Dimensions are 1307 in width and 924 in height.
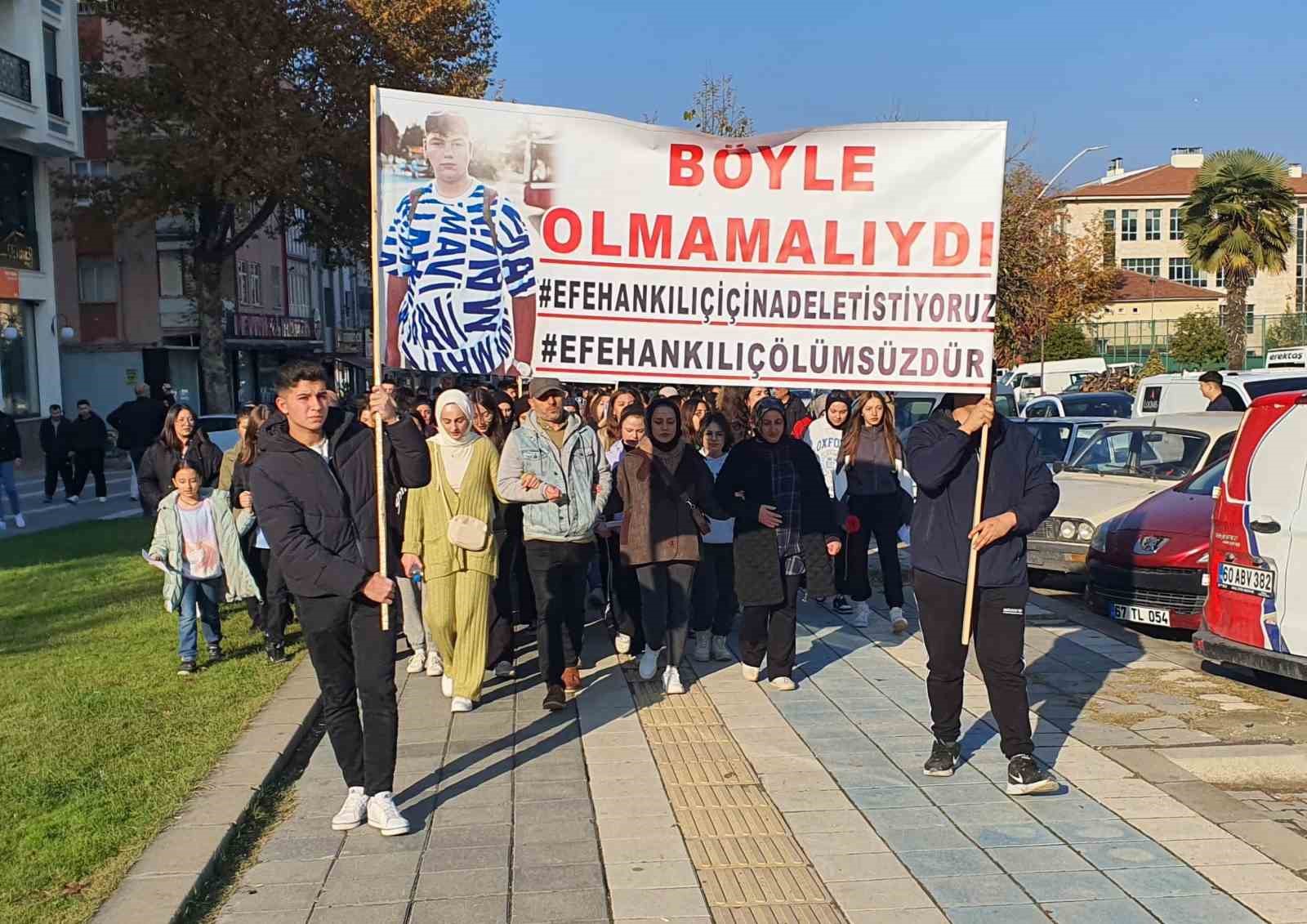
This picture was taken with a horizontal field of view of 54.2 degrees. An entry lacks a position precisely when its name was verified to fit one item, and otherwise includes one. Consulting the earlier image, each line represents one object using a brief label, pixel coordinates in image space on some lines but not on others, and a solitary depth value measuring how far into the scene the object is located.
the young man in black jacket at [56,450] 21.52
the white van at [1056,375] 37.38
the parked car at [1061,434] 14.71
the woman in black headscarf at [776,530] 7.79
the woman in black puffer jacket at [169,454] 10.34
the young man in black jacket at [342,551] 5.20
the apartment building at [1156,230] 77.06
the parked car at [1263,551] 7.18
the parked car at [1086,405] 21.12
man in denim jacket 7.50
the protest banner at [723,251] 5.89
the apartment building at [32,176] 28.92
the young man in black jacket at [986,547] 5.78
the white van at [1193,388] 15.84
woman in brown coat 7.89
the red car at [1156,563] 9.63
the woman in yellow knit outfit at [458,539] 7.26
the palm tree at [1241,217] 40.28
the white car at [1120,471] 11.58
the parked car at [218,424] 23.00
